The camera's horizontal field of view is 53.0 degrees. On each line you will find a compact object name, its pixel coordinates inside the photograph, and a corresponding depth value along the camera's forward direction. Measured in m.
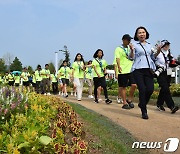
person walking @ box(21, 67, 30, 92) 11.87
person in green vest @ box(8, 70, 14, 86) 12.56
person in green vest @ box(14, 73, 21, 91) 12.31
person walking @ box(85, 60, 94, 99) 8.02
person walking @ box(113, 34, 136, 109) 4.86
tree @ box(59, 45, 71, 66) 26.71
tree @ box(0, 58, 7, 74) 35.21
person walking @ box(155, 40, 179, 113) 4.37
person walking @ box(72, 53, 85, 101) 6.77
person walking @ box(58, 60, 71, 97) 8.96
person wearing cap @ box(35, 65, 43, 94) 10.48
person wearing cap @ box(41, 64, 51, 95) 10.33
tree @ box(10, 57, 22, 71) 42.62
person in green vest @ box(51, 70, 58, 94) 11.11
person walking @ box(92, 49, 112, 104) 6.07
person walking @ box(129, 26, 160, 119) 3.89
